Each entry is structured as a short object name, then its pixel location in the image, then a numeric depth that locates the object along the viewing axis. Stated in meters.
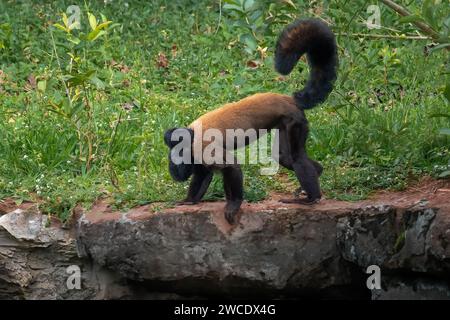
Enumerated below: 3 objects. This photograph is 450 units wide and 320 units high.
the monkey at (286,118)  14.59
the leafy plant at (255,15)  14.98
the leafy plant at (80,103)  16.55
